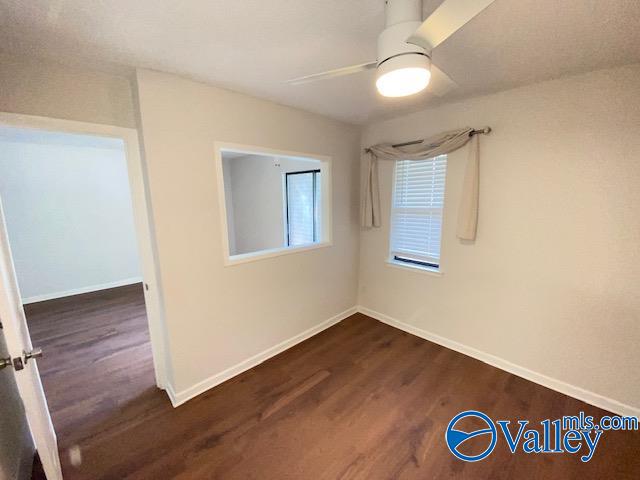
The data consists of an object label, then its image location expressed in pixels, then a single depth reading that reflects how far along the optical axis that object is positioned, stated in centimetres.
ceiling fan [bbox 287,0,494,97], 84
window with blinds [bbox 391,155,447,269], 257
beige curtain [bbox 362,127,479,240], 220
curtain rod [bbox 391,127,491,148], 211
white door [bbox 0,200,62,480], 97
